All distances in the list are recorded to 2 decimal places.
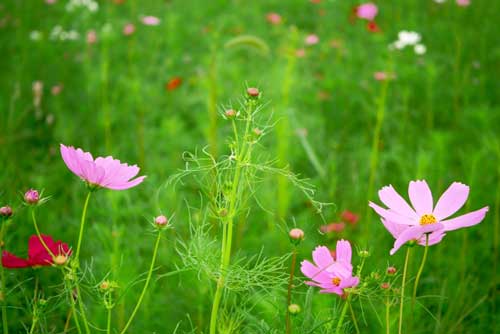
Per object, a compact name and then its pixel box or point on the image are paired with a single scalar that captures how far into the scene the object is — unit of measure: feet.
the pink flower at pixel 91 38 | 8.37
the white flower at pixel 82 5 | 9.66
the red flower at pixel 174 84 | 6.82
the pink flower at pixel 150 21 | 8.02
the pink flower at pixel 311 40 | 8.42
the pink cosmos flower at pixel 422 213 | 2.07
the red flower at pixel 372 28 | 7.75
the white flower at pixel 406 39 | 7.66
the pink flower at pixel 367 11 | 8.30
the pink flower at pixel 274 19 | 10.16
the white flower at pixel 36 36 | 8.98
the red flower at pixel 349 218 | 5.12
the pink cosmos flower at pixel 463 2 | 8.71
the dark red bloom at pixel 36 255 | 2.32
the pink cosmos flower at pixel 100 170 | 2.24
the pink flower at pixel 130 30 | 7.57
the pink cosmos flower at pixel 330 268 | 2.33
